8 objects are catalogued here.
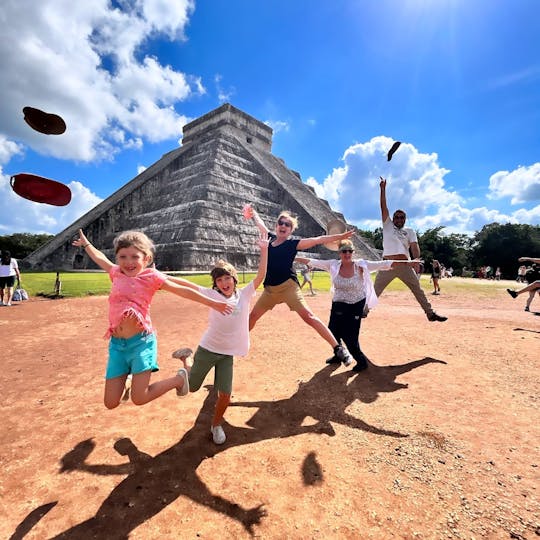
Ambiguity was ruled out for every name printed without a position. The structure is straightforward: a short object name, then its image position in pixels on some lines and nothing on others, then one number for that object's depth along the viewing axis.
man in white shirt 6.00
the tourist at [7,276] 9.69
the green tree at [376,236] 56.02
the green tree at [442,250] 47.94
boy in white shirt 2.91
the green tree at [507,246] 45.84
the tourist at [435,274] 14.81
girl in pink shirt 2.71
